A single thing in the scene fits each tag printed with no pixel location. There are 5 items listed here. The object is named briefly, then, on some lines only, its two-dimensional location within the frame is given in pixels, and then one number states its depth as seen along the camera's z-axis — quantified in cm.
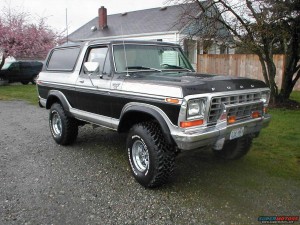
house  2105
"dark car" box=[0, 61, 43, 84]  2072
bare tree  882
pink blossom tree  2038
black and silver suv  364
